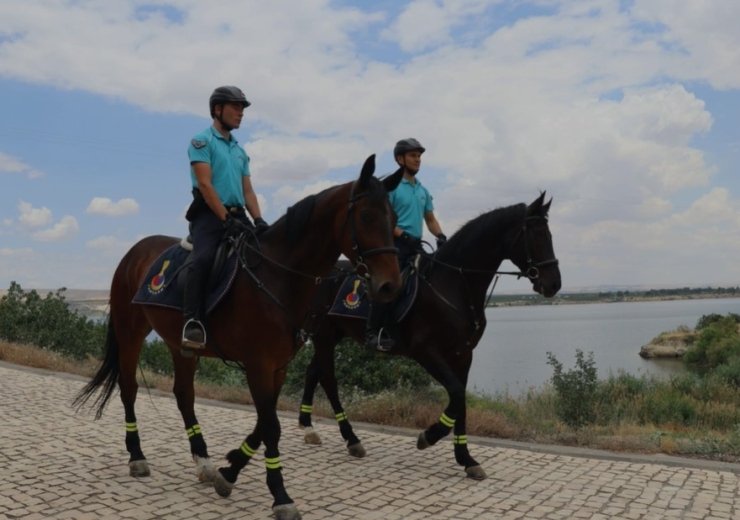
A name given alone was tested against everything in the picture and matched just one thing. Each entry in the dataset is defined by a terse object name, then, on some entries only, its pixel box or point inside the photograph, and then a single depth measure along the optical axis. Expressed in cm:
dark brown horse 439
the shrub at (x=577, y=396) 912
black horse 609
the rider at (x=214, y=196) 506
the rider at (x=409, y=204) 676
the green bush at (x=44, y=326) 1620
